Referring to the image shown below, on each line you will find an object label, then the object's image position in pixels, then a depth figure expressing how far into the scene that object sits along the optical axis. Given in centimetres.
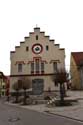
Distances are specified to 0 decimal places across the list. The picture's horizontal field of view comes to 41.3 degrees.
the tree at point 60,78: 1240
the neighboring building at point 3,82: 3469
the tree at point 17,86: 1762
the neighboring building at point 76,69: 2117
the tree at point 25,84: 1598
